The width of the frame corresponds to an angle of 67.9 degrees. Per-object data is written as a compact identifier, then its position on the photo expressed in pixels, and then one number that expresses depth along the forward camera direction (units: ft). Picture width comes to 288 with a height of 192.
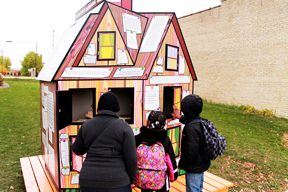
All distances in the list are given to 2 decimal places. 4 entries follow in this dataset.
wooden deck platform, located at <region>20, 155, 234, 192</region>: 12.39
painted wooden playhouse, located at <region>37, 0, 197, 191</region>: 10.96
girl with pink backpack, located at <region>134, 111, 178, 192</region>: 7.77
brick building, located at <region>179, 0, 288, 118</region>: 38.83
